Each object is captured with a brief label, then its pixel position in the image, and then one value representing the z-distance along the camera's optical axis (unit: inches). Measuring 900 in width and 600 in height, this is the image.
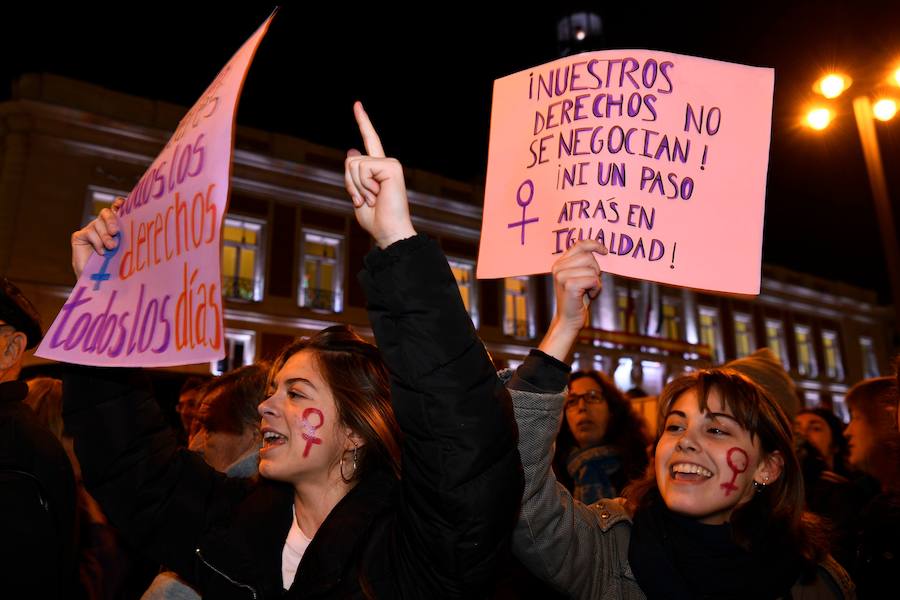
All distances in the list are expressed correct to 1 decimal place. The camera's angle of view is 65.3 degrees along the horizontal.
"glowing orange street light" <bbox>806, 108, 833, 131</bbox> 271.3
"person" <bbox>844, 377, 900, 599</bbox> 95.0
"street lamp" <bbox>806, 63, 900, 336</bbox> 263.0
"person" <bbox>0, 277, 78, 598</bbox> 77.2
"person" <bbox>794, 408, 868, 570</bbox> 115.4
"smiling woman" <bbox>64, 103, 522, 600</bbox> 53.1
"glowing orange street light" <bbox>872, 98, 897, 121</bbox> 264.1
